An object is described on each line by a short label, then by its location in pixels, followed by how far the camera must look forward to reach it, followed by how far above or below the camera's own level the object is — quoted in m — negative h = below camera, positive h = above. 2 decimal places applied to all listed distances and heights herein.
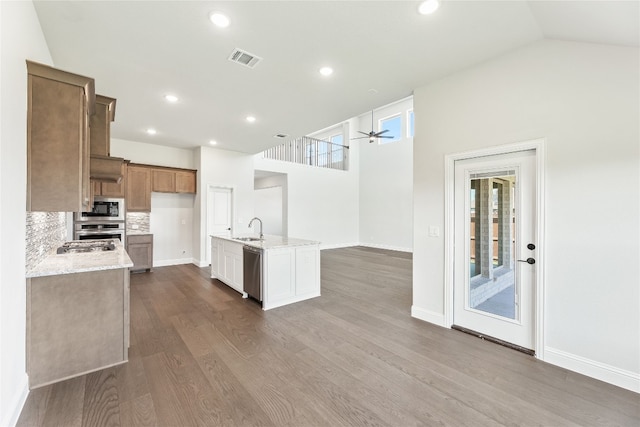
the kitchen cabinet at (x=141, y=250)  5.85 -0.79
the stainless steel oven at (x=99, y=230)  5.12 -0.33
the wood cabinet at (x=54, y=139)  2.03 +0.57
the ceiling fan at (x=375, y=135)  7.47 +2.17
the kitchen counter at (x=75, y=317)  2.16 -0.88
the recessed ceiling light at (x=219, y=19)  2.24 +1.63
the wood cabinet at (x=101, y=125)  2.96 +0.96
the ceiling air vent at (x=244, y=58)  2.78 +1.64
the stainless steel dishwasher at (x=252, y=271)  3.90 -0.85
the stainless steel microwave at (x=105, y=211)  5.25 +0.05
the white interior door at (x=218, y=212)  6.77 +0.04
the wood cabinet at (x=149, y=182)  5.93 +0.71
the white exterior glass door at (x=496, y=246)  2.70 -0.34
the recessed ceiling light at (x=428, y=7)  2.06 +1.60
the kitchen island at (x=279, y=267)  3.87 -0.83
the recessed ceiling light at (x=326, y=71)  3.05 +1.63
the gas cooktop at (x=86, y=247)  3.17 -0.43
